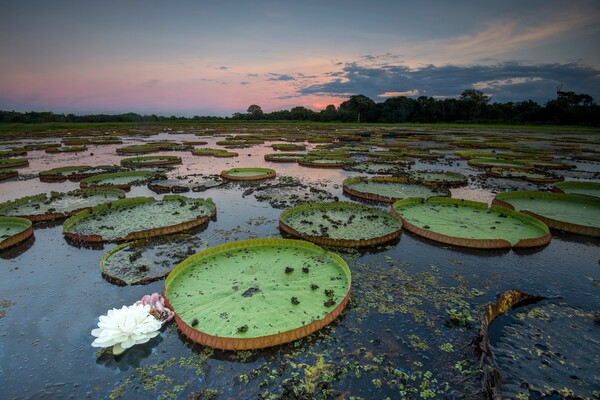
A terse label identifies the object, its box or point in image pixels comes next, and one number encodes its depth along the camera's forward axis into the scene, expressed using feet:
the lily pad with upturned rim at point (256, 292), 10.77
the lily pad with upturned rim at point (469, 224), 18.62
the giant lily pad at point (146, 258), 15.03
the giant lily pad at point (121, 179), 32.53
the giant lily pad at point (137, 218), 19.56
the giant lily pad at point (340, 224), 18.85
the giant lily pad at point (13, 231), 18.65
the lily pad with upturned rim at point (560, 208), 20.88
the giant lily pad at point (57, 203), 23.49
